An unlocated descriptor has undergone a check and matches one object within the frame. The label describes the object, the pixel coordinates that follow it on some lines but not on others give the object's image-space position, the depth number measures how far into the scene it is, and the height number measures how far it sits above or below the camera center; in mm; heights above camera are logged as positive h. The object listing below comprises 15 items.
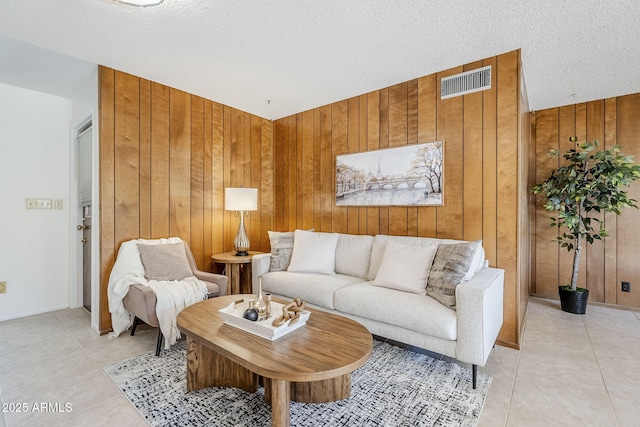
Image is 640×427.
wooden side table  3287 -642
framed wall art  2918 +364
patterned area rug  1600 -1096
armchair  2316 -616
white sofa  1920 -672
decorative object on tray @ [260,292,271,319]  1741 -547
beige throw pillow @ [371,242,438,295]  2359 -464
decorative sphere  1669 -571
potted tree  3037 +178
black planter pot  3229 -972
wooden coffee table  1314 -663
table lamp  3494 +89
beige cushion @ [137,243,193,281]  2711 -464
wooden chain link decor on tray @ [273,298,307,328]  1653 -578
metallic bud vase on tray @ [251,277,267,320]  1729 -560
